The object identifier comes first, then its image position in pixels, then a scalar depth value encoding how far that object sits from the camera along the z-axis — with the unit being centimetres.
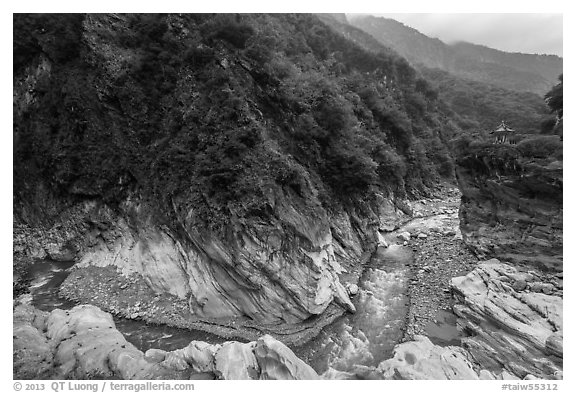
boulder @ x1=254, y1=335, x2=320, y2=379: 1034
